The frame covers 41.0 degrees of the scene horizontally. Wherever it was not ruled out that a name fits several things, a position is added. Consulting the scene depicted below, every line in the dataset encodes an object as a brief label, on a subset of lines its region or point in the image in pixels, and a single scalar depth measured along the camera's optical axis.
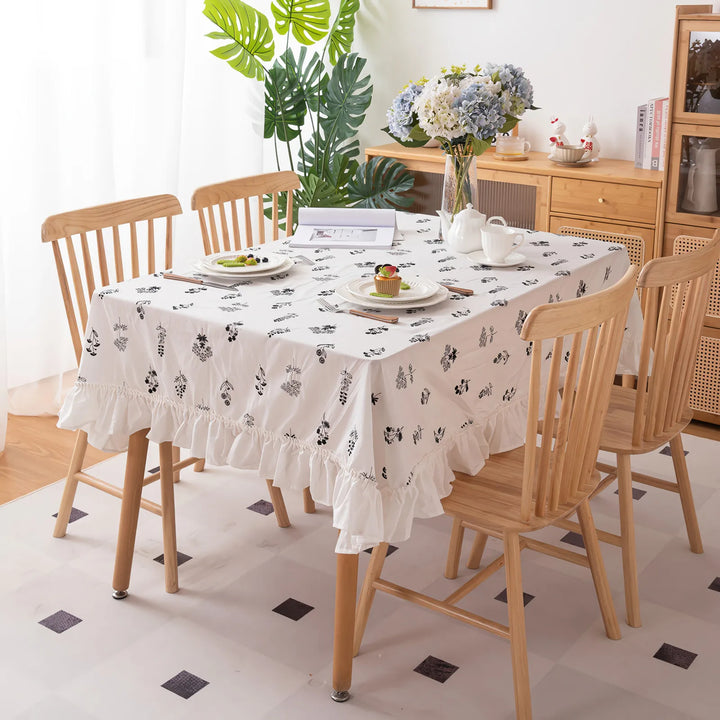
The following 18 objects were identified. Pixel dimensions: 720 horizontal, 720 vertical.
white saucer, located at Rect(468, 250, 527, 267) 2.44
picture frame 4.08
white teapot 2.53
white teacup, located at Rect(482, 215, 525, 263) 2.41
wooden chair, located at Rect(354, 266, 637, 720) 1.82
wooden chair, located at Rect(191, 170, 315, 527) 2.83
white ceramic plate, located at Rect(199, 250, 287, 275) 2.35
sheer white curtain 3.47
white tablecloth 1.85
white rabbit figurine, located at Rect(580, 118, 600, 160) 3.78
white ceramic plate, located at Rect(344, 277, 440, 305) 2.11
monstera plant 4.12
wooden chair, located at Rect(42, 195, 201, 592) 2.46
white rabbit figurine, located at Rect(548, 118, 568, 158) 3.87
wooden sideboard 3.47
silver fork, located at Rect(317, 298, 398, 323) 2.03
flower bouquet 2.38
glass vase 2.54
